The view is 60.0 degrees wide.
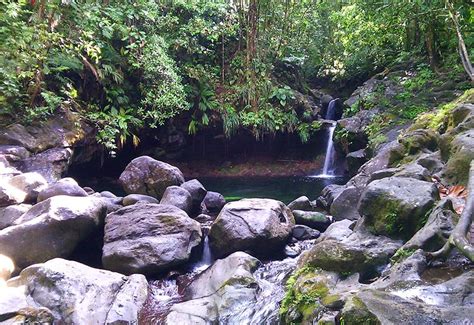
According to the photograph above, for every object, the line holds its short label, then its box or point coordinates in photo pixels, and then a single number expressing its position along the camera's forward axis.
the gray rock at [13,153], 8.68
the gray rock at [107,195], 9.21
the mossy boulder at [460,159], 4.71
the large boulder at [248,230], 6.53
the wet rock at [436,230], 3.49
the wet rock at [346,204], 7.36
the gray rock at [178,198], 8.38
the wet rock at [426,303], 2.49
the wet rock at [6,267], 5.39
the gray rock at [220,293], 4.70
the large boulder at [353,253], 3.87
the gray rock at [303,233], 7.34
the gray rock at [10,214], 6.69
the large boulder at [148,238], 5.92
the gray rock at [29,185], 7.54
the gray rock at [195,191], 9.01
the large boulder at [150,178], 9.59
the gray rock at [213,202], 9.38
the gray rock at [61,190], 7.32
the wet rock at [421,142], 6.61
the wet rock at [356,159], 11.03
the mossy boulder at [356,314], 2.57
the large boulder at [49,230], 5.79
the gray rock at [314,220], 7.82
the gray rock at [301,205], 8.83
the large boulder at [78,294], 4.57
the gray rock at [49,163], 9.00
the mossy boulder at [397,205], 4.11
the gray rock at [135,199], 8.22
